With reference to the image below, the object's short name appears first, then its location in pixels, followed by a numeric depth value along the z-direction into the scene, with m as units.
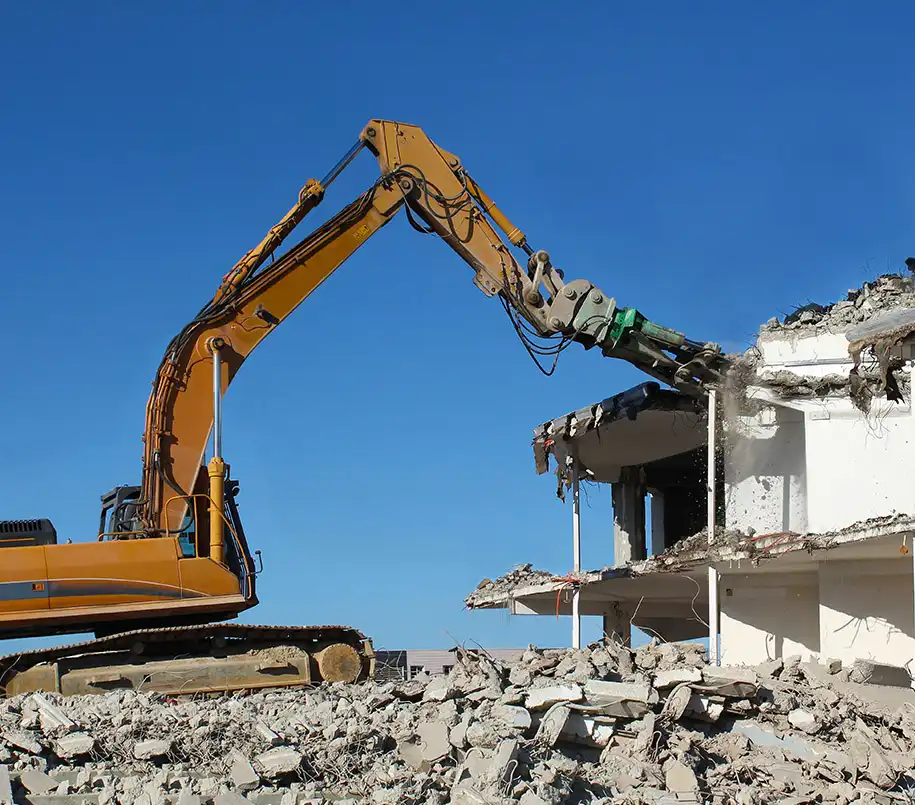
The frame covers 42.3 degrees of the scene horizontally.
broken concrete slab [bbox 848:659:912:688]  16.34
